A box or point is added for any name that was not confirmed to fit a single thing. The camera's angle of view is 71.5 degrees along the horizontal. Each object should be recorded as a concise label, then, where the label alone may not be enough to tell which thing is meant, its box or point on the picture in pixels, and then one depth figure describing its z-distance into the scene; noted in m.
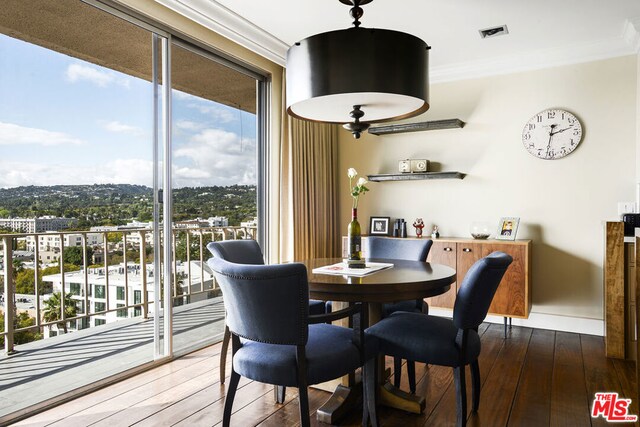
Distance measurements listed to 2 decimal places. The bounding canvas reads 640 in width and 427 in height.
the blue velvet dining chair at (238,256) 2.74
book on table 2.42
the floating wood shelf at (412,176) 4.41
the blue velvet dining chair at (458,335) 2.05
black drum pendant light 1.95
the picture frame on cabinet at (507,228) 4.12
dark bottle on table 2.69
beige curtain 4.25
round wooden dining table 2.06
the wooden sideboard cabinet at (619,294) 3.23
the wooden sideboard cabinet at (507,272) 3.82
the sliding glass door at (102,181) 2.91
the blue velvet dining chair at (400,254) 2.69
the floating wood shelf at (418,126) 4.37
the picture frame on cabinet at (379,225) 4.82
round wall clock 4.02
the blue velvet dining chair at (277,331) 1.78
